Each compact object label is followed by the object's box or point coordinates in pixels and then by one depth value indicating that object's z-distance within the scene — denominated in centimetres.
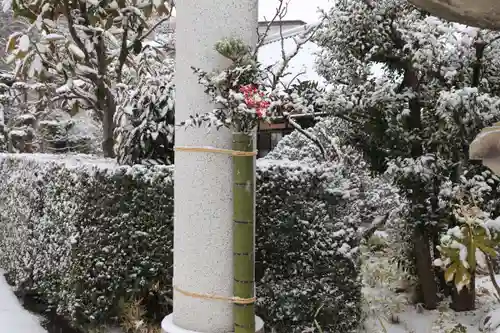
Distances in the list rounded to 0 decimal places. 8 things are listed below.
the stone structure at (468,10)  147
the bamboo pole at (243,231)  221
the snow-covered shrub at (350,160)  408
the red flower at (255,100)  213
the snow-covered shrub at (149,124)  360
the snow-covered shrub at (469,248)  203
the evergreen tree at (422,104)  372
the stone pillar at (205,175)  224
